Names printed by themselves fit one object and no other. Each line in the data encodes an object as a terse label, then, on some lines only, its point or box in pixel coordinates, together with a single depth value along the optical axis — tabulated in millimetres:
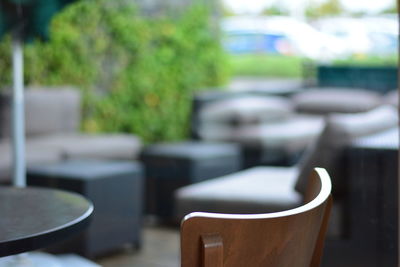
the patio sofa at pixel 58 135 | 4500
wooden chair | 1285
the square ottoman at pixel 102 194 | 3818
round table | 1689
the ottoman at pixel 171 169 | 4781
